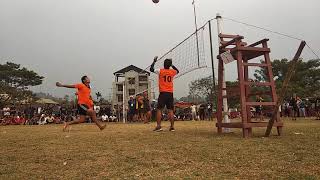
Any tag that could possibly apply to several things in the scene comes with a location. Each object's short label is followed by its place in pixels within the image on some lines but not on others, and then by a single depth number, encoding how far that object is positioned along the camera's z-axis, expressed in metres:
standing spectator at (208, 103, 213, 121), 31.16
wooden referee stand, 7.71
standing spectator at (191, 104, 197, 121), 32.89
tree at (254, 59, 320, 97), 50.84
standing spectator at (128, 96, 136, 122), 26.58
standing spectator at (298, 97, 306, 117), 29.82
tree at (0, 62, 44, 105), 56.32
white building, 55.68
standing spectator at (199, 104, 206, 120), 32.56
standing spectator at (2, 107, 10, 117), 28.94
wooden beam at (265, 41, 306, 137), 7.07
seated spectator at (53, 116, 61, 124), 27.42
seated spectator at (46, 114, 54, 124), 27.04
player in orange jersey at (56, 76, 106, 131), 11.37
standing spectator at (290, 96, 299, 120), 23.67
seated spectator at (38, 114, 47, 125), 26.05
